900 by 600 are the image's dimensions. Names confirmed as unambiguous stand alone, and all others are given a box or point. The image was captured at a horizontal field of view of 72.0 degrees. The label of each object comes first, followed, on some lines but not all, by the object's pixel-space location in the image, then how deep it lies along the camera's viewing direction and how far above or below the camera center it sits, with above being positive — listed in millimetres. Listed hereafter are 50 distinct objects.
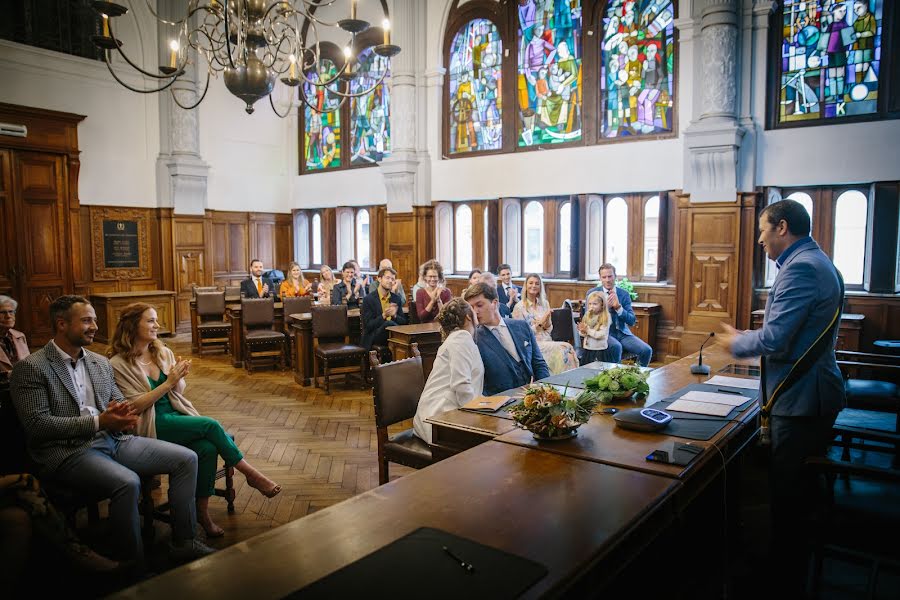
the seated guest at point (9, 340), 4146 -587
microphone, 3891 -735
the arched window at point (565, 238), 9961 +246
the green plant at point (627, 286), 8883 -472
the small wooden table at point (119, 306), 9992 -859
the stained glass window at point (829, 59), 7383 +2369
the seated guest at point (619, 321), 6359 -725
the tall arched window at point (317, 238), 13695 +357
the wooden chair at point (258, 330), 8000 -1010
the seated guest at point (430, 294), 7039 -460
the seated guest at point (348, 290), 8234 -479
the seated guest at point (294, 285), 9250 -467
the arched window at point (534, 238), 10328 +260
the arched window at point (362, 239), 12859 +313
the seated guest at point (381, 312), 7074 -666
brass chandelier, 4199 +1545
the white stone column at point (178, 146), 11680 +2068
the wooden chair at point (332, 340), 7023 -1036
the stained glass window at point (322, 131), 12977 +2636
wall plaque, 11297 +181
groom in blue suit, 3711 -577
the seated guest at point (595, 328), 6230 -757
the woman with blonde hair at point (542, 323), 5320 -703
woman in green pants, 3316 -808
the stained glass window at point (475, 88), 10508 +2866
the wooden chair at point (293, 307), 8305 -712
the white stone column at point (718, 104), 7852 +1898
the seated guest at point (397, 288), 7348 -405
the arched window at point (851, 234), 7672 +225
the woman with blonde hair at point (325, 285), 8797 -459
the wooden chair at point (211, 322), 9206 -1028
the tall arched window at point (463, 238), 11234 +275
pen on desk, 1483 -751
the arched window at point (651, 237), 9133 +237
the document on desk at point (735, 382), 3502 -749
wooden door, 10031 +290
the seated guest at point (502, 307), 6539 -572
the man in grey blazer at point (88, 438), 2830 -857
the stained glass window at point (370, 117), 12234 +2752
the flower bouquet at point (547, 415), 2453 -645
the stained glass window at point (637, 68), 8805 +2696
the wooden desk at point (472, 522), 1480 -759
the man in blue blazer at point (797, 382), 2668 -564
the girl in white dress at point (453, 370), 3385 -646
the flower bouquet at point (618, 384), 3195 -681
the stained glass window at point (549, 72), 9633 +2882
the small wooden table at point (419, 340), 6234 -880
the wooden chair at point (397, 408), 3494 -904
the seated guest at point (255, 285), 9227 -456
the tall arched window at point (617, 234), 9461 +294
